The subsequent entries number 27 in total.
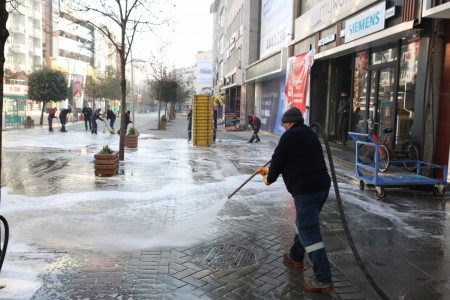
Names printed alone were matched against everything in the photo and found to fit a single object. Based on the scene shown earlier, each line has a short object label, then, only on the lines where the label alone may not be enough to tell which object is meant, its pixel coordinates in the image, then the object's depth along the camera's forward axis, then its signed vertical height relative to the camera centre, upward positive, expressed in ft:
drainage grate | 15.47 -5.42
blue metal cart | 26.25 -3.92
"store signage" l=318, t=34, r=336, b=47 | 47.76 +8.29
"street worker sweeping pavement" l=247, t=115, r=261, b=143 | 67.15 -1.95
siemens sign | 36.17 +8.20
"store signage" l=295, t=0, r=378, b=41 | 42.24 +11.12
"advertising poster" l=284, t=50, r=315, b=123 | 42.86 +3.21
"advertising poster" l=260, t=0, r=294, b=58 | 68.23 +15.57
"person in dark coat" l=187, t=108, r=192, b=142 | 67.15 -3.09
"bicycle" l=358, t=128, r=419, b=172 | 30.62 -2.82
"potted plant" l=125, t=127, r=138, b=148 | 53.96 -4.01
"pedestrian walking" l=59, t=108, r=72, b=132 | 83.39 -2.00
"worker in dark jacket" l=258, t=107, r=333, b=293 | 13.21 -2.20
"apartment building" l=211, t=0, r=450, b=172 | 29.53 +5.24
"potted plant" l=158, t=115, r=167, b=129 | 99.81 -3.35
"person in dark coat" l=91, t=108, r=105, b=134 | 79.92 -2.29
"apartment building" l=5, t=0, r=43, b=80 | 225.76 +36.15
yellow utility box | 60.75 -1.54
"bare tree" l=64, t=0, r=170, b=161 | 39.42 +8.37
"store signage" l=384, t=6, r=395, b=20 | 33.76 +8.05
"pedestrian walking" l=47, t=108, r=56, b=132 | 83.71 -2.07
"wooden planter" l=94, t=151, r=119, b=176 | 32.86 -4.29
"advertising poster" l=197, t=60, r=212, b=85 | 314.14 +27.61
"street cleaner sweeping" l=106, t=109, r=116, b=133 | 83.41 -1.90
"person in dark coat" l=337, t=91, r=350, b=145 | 49.96 -0.23
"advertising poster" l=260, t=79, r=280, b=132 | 81.82 +1.69
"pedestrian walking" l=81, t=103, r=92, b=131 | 87.70 -1.36
